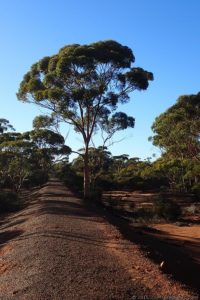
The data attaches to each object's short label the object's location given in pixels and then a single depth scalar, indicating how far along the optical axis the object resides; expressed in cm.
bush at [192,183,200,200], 2645
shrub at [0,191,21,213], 2006
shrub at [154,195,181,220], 1725
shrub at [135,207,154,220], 1772
